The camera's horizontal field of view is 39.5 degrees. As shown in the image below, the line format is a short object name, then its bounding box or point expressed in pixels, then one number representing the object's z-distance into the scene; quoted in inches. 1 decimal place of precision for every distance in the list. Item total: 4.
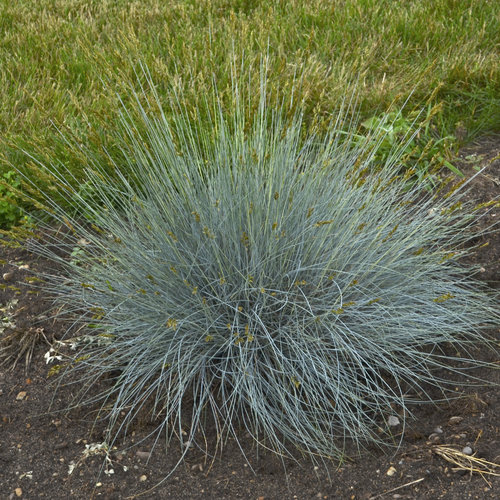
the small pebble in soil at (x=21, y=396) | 107.3
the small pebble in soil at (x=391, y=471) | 92.2
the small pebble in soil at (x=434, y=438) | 95.9
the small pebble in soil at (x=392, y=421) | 101.0
